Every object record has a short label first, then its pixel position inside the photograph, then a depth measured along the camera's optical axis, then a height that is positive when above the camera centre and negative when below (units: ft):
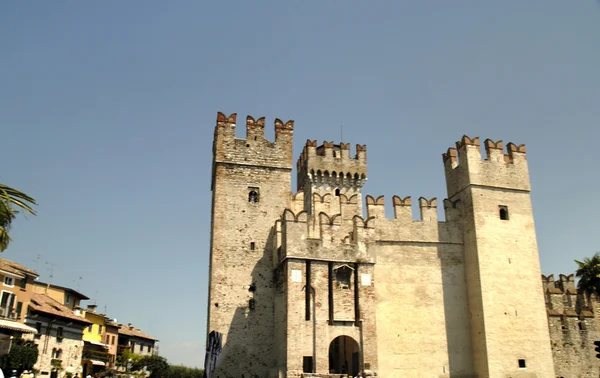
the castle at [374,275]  84.23 +14.87
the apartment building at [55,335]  113.80 +7.23
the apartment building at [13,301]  95.91 +11.73
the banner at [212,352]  51.49 +1.60
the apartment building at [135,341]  184.75 +9.64
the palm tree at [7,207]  44.78 +13.35
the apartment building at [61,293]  139.03 +18.64
